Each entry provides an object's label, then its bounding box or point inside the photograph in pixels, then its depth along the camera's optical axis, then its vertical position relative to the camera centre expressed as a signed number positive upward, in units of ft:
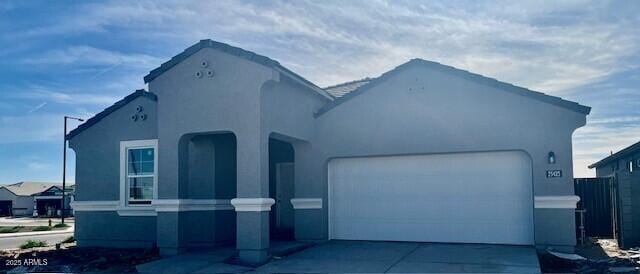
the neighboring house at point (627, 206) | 42.01 -2.58
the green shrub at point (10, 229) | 97.48 -9.21
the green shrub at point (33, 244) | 53.67 -6.45
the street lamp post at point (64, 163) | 106.58 +2.68
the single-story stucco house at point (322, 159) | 38.52 +1.21
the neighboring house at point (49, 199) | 180.34 -7.04
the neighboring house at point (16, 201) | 185.26 -7.54
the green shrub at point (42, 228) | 101.63 -9.21
